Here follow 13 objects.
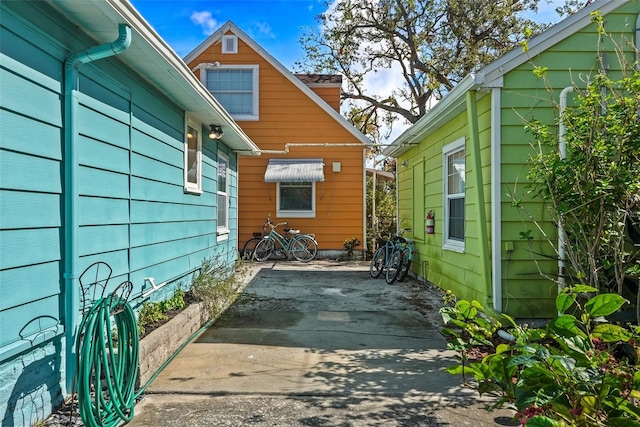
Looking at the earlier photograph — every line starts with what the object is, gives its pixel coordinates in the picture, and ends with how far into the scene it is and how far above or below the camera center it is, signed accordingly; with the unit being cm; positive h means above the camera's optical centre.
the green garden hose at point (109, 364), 227 -92
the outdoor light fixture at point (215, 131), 618 +118
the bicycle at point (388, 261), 770 -94
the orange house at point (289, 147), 1116 +170
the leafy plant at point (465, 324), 168 -46
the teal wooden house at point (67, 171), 221 +27
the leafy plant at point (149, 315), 371 -92
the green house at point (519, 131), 440 +85
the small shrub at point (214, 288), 487 -91
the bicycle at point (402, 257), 755 -81
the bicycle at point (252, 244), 1074 -83
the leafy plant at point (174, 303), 422 -94
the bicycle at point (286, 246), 1061 -86
